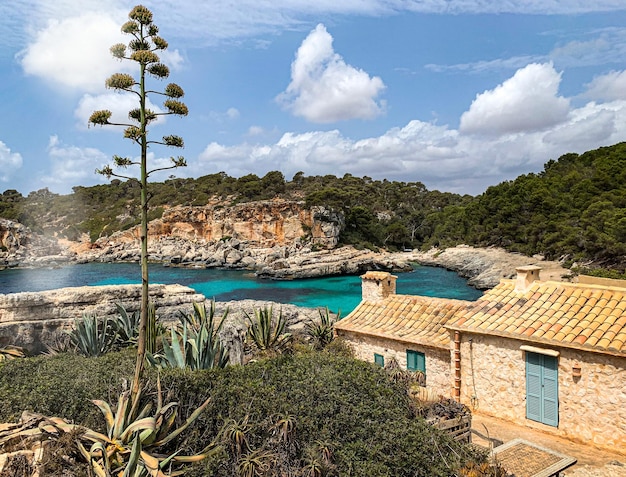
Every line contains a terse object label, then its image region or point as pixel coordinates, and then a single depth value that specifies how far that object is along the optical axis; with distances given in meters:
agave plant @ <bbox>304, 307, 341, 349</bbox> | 15.26
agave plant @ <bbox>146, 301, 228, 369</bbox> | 8.11
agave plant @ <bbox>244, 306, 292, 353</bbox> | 14.04
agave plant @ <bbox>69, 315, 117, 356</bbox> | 11.30
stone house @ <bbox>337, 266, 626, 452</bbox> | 8.52
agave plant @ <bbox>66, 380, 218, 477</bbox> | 4.73
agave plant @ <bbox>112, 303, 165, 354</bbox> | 12.42
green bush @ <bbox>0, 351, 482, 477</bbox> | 5.60
